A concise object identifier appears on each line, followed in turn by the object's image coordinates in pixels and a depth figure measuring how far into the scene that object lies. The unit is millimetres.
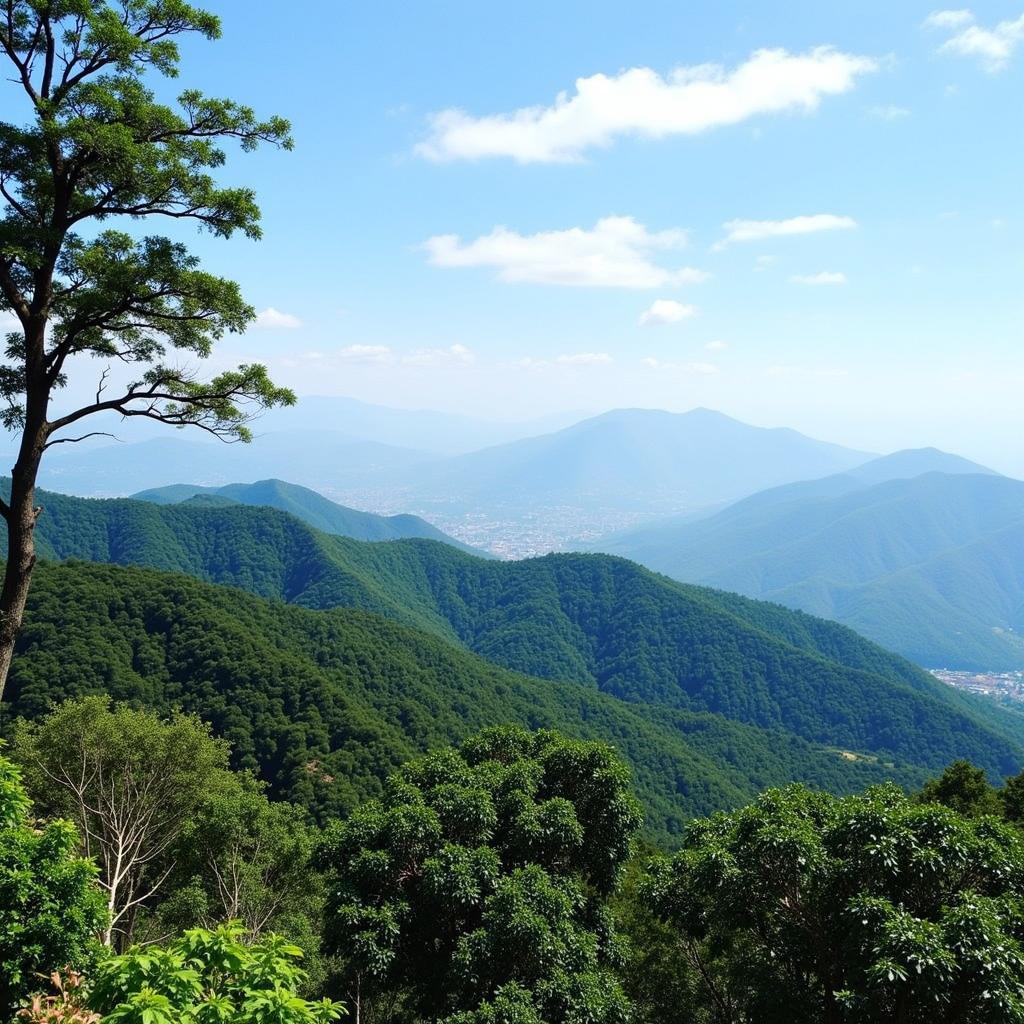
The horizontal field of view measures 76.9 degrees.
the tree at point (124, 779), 19250
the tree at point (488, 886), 9555
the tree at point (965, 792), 20516
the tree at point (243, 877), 18453
